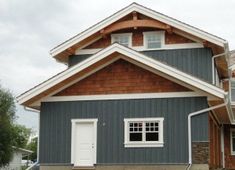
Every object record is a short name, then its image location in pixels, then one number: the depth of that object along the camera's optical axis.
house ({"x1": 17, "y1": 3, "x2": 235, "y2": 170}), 18.89
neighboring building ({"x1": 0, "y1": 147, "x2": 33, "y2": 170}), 53.84
